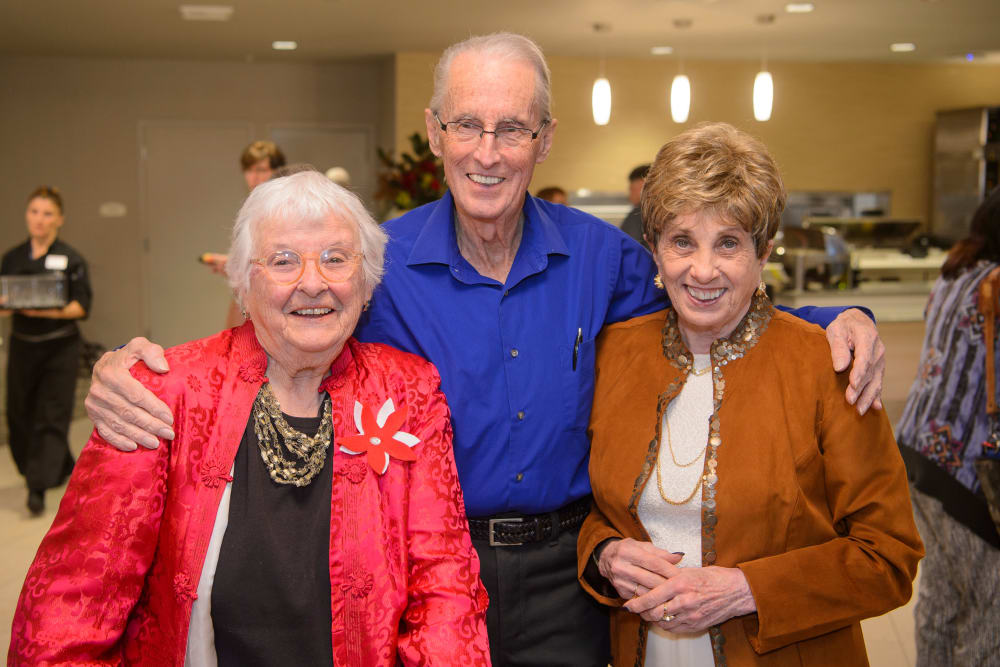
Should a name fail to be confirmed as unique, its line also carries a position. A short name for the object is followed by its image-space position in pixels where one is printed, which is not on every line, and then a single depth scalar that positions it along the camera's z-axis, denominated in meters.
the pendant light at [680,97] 6.84
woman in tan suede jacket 1.65
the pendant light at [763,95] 6.75
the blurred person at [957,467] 2.53
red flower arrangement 7.59
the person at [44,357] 5.49
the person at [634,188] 3.69
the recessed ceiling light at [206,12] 7.08
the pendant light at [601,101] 7.17
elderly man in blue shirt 1.86
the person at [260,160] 4.79
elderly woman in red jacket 1.46
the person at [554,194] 7.69
